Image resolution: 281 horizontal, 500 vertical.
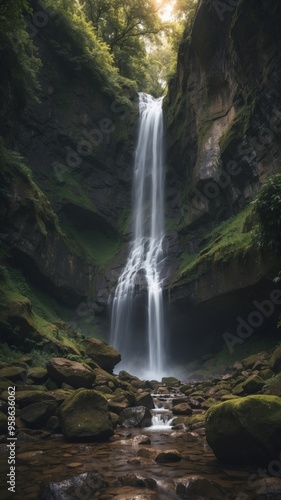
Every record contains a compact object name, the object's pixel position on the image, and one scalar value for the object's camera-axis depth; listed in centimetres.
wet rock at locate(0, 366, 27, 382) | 816
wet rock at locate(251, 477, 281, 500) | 392
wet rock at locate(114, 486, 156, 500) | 383
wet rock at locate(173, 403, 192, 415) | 893
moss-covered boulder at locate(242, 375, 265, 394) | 869
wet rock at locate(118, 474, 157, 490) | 428
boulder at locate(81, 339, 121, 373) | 1363
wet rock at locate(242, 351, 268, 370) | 1227
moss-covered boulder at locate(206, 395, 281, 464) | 446
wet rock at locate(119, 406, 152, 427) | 795
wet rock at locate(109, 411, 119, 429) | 762
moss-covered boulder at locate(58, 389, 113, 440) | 619
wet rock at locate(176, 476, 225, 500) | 393
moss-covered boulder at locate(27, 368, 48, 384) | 865
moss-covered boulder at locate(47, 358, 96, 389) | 879
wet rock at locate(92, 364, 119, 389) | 1028
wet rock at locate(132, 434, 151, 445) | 641
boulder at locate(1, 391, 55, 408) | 711
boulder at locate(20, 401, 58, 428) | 682
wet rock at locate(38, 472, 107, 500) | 381
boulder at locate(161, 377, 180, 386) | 1534
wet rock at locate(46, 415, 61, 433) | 675
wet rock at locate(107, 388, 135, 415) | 838
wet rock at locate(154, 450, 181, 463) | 534
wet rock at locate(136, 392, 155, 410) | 947
